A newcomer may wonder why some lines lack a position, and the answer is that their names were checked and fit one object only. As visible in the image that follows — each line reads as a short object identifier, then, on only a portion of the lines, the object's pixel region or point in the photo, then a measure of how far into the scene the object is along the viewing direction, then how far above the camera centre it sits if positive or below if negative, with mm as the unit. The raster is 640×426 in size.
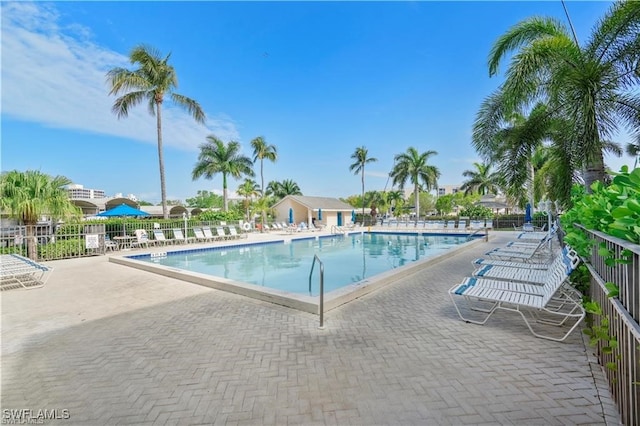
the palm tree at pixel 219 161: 27875 +5187
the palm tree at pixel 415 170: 32219 +4421
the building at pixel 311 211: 33125 +88
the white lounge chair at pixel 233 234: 19698 -1420
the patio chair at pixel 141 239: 14828 -1242
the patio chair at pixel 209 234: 18359 -1295
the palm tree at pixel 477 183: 38969 +3551
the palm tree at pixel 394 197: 43812 +1905
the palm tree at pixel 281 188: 45125 +3797
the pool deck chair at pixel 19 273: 6816 -1275
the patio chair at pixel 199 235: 17812 -1343
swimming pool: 6160 -2117
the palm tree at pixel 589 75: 5754 +2868
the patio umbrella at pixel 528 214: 19620 -529
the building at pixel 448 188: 97150 +6959
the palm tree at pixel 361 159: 38438 +6823
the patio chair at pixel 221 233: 19000 -1332
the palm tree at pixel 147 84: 18094 +8500
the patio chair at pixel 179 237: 16688 -1320
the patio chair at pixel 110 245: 13761 -1395
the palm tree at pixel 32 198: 10008 +711
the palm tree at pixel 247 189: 35025 +2993
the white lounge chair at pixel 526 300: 3921 -1320
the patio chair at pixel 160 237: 15708 -1239
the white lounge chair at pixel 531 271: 4195 -1293
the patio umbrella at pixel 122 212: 16812 +232
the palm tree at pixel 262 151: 35500 +7691
